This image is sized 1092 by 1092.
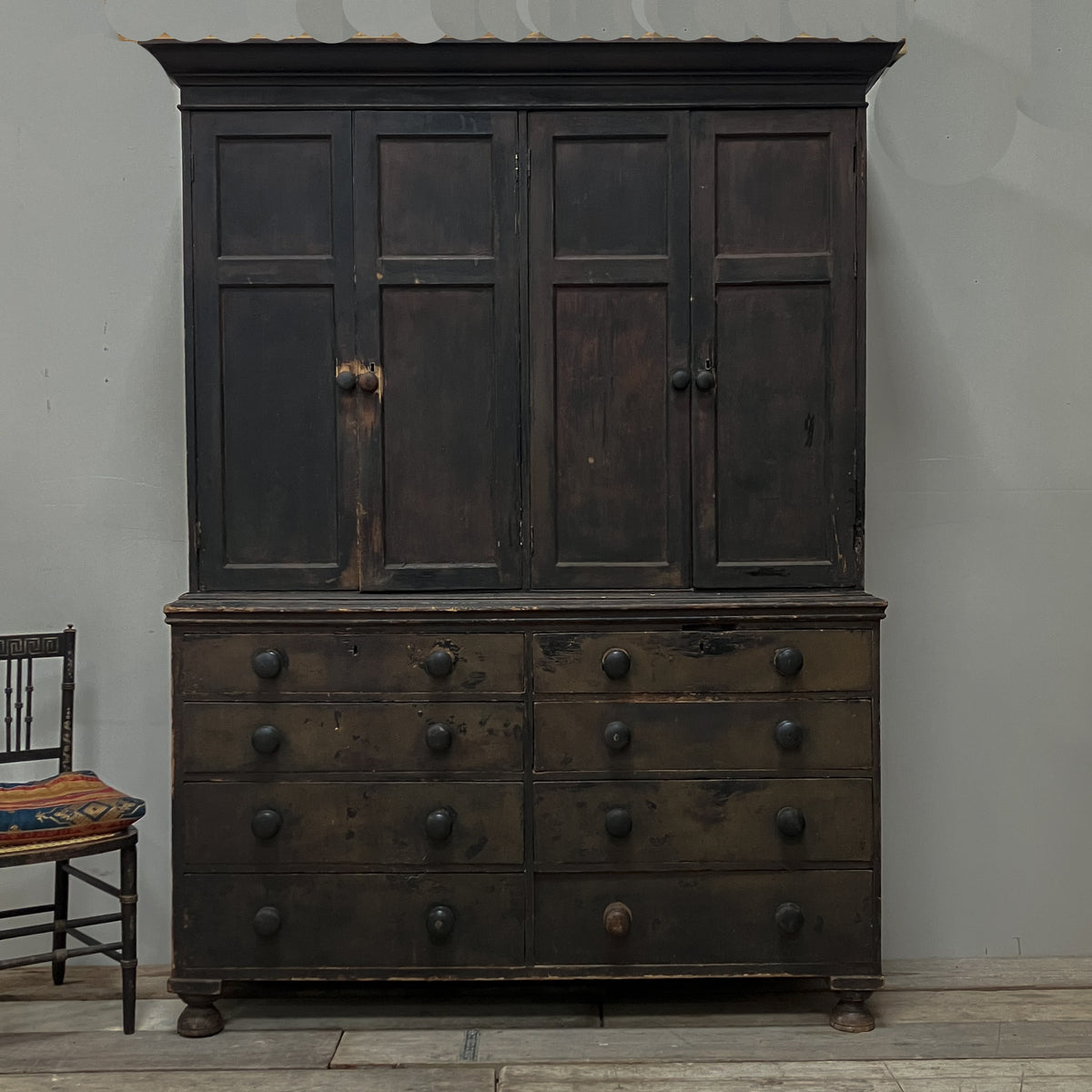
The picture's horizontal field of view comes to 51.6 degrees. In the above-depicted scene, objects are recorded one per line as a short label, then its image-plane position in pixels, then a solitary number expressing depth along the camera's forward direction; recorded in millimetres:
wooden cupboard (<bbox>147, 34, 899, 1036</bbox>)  2531
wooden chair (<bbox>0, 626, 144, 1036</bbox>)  2451
